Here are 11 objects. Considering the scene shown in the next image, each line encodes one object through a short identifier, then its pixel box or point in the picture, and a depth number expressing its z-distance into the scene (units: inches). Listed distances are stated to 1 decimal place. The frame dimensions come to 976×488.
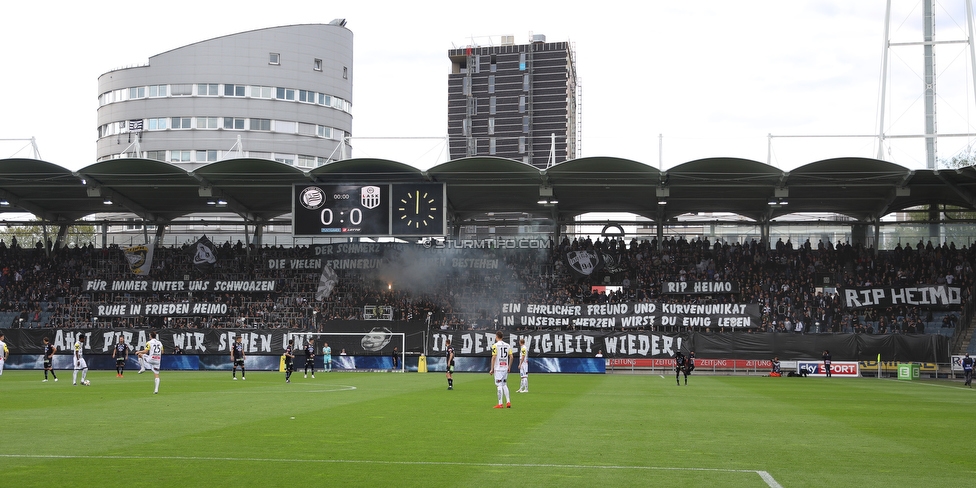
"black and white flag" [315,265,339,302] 2247.8
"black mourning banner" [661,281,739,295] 2175.2
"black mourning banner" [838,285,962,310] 2023.9
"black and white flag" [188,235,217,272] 2420.0
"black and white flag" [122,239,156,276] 2401.6
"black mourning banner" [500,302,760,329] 2064.5
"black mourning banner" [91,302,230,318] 2257.6
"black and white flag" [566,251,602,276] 2315.5
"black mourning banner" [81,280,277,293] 2332.7
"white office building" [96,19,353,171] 3769.7
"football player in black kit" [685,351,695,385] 1535.4
